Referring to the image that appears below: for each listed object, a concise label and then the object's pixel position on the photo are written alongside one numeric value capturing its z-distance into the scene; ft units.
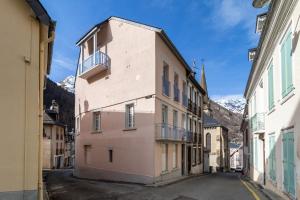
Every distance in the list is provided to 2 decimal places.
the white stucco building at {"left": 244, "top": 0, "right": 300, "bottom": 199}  18.21
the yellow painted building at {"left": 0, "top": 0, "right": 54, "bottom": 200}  14.35
